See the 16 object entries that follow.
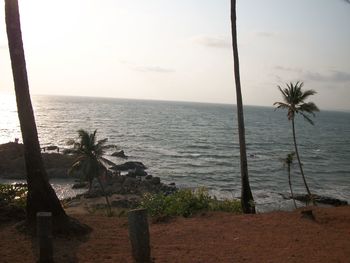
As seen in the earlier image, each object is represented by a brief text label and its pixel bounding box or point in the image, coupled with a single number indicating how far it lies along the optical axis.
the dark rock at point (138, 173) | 51.33
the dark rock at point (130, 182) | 45.06
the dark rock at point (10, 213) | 12.96
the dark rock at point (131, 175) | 50.68
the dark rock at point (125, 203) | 35.15
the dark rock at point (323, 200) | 38.34
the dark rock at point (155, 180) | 46.53
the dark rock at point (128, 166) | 55.69
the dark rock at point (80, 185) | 44.72
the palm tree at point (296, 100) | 29.78
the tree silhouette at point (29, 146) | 11.76
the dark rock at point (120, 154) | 65.25
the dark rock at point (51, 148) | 67.12
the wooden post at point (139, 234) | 9.70
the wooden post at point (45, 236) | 9.40
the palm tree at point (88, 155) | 29.95
